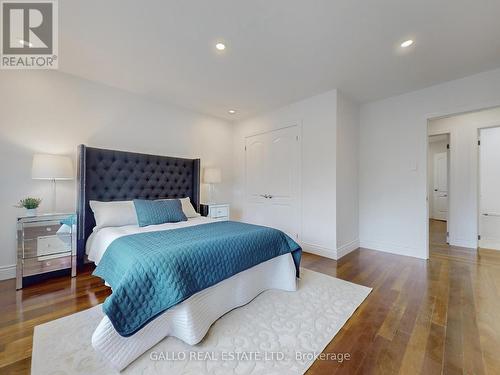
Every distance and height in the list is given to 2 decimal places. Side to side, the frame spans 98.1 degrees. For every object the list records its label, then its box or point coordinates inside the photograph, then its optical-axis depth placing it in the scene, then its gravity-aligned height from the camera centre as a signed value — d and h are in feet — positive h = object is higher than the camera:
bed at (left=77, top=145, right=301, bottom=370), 4.38 -2.05
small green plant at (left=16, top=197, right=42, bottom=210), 7.68 -0.57
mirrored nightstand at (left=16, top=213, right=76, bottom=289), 7.36 -2.08
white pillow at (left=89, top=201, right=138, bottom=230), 8.45 -1.07
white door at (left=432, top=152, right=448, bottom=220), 20.52 +0.16
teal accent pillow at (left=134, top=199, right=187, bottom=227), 8.72 -1.04
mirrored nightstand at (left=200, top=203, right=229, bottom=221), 12.34 -1.36
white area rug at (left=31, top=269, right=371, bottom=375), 4.27 -3.52
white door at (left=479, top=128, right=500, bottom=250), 12.44 -0.02
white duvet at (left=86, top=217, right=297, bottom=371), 4.17 -2.97
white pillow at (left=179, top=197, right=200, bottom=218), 10.66 -1.07
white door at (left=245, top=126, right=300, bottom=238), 12.21 +0.53
